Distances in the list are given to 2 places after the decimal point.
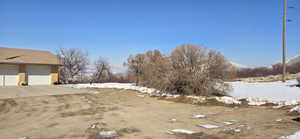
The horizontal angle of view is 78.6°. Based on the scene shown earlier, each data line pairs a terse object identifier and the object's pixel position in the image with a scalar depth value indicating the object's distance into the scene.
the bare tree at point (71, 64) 27.17
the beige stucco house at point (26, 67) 17.19
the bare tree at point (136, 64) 19.14
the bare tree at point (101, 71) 28.34
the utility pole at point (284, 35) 14.48
